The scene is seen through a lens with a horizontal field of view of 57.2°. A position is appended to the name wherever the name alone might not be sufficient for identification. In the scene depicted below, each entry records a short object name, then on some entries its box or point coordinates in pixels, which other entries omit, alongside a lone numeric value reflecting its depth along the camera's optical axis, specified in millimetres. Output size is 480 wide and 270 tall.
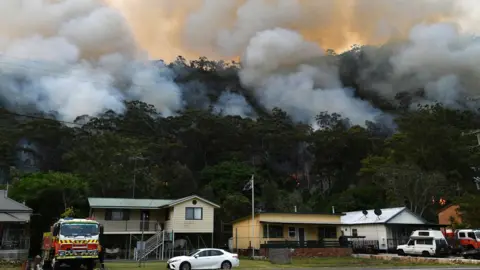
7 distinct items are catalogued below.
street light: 63738
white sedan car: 25312
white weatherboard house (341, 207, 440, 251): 45031
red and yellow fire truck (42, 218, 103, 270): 23125
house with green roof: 43062
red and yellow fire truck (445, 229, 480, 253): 37906
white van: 36594
